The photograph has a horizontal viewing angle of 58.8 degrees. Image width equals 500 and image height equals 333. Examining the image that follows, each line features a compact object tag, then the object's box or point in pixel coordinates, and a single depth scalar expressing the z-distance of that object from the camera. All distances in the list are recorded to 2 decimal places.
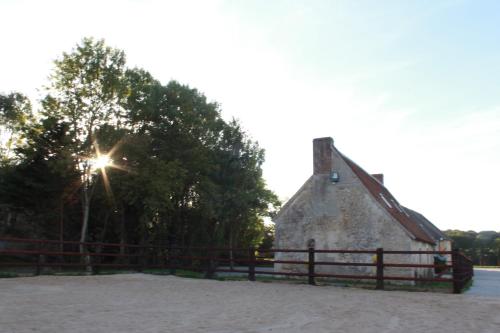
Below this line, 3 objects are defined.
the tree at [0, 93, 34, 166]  36.62
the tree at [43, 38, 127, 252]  26.30
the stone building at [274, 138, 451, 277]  21.12
